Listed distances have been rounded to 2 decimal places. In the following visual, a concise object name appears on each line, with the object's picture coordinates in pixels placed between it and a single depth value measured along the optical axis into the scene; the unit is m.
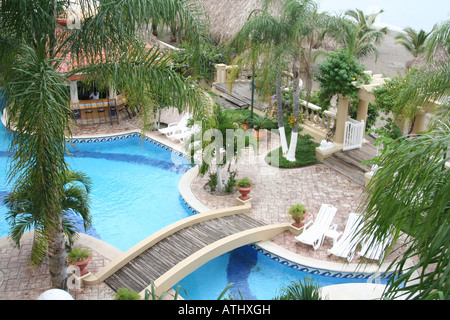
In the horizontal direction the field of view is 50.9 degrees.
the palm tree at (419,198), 4.11
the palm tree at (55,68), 6.47
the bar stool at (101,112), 19.61
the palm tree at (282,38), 12.84
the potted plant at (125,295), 8.28
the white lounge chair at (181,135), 17.36
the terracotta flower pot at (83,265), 9.25
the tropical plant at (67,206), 9.22
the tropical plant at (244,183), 12.61
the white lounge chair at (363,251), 10.17
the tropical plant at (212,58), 21.95
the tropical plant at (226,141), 12.46
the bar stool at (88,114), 19.36
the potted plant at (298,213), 11.27
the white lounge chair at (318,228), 10.95
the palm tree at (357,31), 12.92
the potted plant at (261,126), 17.30
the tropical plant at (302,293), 6.44
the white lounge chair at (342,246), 10.45
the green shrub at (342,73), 14.21
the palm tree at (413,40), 27.08
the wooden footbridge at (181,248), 9.48
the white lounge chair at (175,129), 17.81
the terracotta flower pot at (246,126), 17.51
